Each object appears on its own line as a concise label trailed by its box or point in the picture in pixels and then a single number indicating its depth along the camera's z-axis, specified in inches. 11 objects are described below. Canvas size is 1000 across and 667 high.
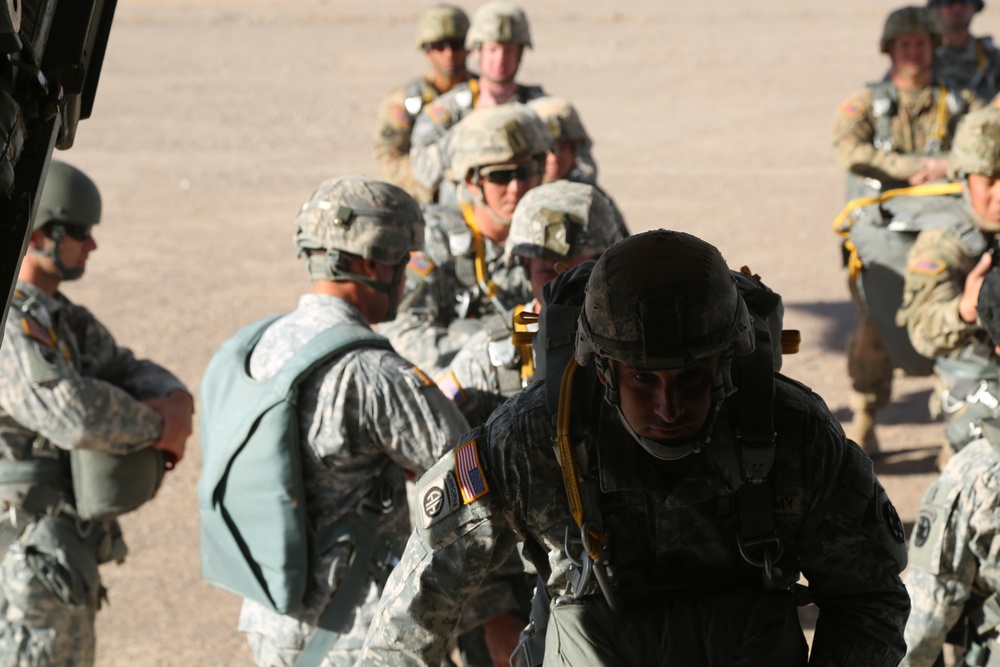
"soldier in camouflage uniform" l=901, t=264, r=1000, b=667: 310.7
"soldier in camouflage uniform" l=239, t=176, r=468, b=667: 302.4
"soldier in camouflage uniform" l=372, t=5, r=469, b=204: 767.7
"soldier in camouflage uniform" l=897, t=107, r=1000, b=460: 433.4
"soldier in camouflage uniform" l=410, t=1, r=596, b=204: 683.4
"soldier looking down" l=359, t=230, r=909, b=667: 209.3
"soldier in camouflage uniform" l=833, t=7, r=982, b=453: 695.1
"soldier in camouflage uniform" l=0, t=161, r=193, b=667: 352.5
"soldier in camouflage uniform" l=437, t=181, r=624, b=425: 353.7
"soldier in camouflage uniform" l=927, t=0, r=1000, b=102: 749.9
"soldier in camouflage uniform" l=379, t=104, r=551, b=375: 443.2
